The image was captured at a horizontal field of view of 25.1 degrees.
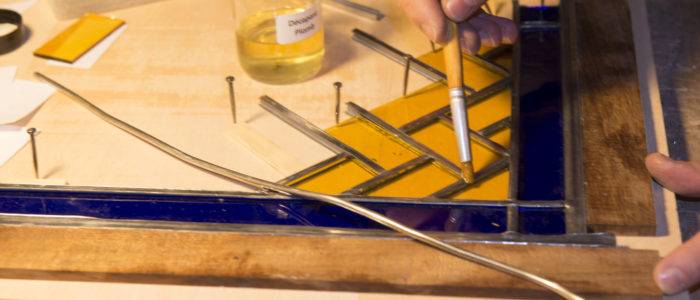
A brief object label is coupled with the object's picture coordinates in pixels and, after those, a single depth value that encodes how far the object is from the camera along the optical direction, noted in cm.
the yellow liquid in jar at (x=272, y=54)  100
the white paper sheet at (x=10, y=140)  94
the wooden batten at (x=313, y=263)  83
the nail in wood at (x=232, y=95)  97
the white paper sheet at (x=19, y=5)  111
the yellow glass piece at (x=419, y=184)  90
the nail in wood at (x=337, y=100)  98
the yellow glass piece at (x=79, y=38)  104
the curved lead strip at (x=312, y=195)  83
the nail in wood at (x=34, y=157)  93
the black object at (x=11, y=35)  105
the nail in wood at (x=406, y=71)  100
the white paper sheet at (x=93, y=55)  104
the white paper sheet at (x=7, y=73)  102
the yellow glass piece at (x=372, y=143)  93
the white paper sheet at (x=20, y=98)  98
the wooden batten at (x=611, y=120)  87
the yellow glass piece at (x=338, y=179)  91
